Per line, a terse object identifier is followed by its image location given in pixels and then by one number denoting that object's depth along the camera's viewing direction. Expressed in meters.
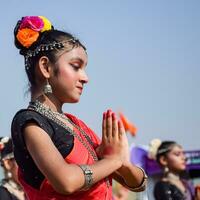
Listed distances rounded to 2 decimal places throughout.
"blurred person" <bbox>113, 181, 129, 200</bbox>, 9.29
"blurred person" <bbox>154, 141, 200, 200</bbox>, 7.89
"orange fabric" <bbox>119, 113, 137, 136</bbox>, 16.60
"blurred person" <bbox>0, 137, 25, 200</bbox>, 6.84
